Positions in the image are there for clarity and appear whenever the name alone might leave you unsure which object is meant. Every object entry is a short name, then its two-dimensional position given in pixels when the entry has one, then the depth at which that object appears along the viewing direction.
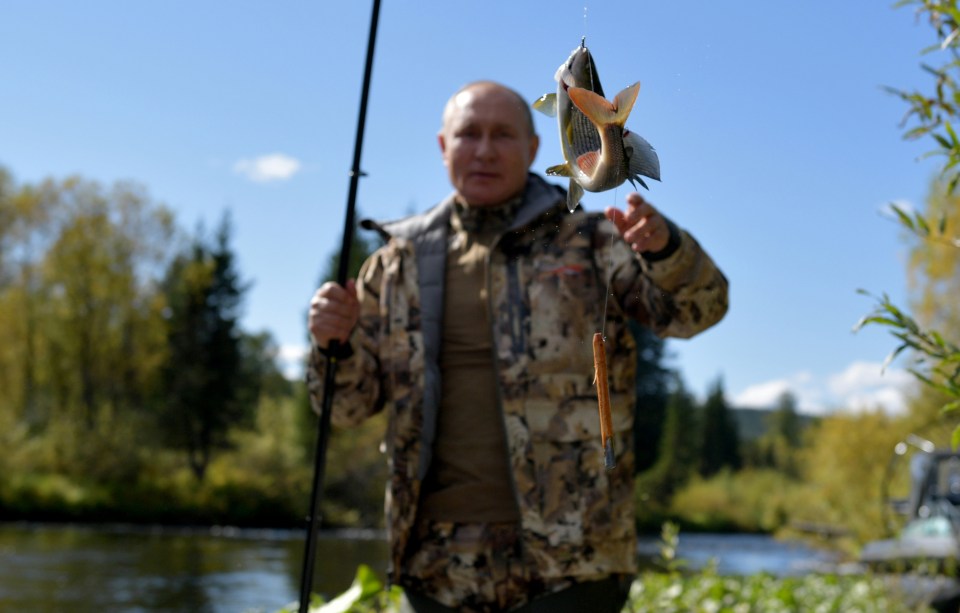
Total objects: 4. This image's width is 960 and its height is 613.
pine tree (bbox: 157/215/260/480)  36.97
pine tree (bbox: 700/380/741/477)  43.84
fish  0.92
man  2.28
